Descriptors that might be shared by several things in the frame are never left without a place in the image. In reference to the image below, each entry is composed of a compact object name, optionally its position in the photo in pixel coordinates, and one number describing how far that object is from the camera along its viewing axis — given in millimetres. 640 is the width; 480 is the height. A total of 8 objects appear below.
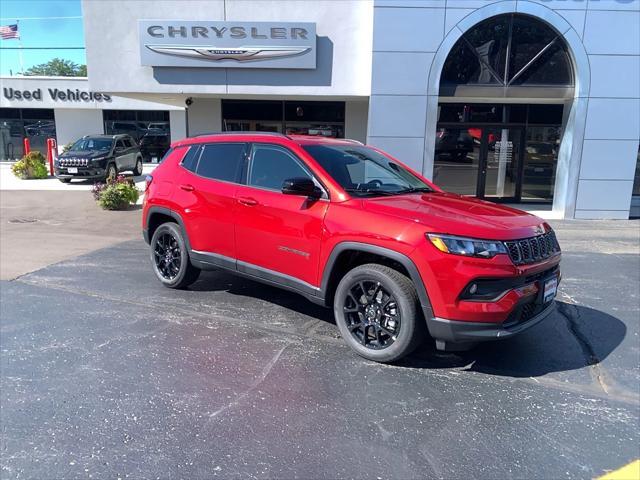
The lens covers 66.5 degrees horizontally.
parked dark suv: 18031
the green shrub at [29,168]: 19797
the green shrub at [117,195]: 12203
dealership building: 11461
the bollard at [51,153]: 21312
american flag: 27328
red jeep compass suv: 3500
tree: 62469
